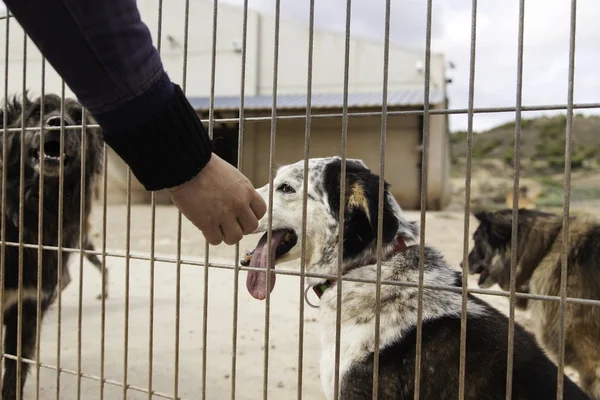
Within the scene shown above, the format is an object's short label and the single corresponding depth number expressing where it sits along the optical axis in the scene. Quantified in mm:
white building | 13797
